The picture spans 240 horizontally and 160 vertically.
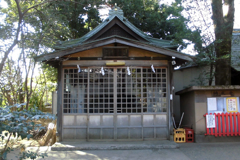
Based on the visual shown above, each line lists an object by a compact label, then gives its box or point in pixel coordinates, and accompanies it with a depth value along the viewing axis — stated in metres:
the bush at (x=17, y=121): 3.35
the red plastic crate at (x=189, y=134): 8.16
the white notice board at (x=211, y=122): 7.90
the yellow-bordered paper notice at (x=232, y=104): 8.05
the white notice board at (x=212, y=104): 8.05
